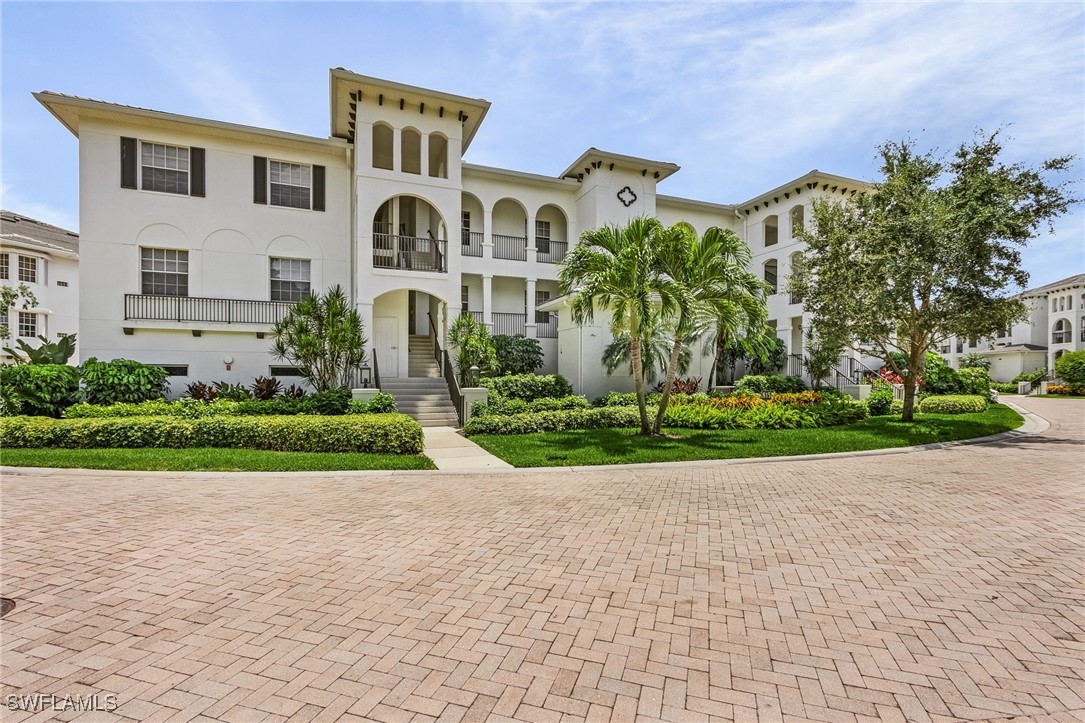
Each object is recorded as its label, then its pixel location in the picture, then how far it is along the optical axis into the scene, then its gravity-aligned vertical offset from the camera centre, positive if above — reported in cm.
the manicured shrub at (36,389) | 1248 -70
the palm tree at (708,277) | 1174 +197
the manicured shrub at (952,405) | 1902 -164
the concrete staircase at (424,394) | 1532 -106
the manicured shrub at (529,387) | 1641 -83
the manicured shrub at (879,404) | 1850 -154
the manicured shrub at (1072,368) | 3144 -37
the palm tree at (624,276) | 1153 +198
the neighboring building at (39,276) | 2355 +417
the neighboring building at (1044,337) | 4025 +214
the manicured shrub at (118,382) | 1371 -57
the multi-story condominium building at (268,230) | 1622 +454
